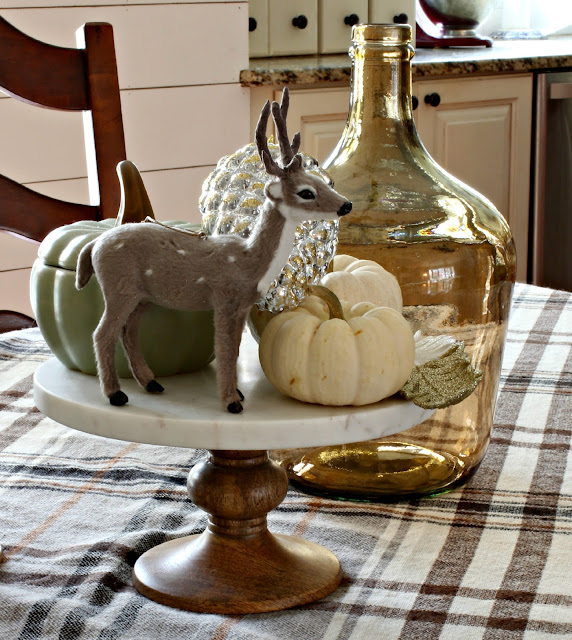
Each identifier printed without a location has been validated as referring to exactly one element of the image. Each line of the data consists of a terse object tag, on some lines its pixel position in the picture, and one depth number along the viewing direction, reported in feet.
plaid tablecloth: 4.24
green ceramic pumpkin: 4.49
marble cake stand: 4.20
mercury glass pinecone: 4.50
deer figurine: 4.25
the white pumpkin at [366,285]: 4.71
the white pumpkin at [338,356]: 4.30
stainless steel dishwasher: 15.40
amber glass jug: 5.11
